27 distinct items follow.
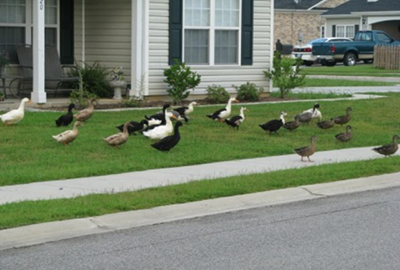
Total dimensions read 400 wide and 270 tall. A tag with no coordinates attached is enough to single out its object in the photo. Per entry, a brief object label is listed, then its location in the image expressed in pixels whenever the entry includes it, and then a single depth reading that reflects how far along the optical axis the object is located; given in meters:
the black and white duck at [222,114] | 18.75
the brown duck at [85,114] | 18.03
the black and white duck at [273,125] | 17.39
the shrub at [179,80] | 22.89
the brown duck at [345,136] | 16.69
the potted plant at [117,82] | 23.03
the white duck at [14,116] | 17.45
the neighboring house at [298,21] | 69.38
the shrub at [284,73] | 25.53
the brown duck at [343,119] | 18.59
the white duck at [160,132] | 15.70
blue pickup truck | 53.06
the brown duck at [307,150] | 14.49
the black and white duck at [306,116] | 18.53
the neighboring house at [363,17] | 60.56
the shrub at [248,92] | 24.61
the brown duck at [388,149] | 15.03
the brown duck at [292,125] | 17.77
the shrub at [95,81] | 23.31
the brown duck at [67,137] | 15.16
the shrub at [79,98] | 20.81
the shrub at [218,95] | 23.91
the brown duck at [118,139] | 14.99
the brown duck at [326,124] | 18.19
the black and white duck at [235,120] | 18.06
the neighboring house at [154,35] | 23.05
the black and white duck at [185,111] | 18.97
